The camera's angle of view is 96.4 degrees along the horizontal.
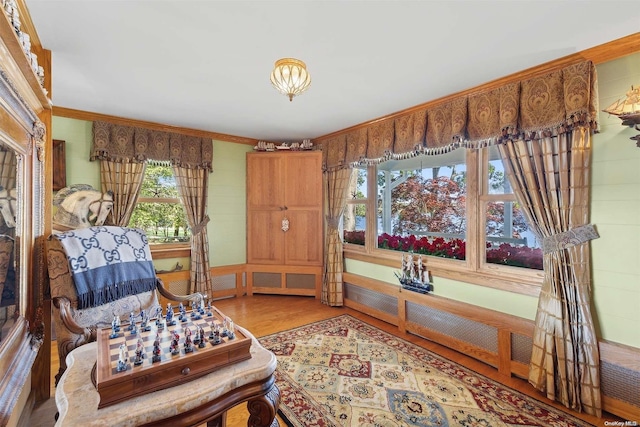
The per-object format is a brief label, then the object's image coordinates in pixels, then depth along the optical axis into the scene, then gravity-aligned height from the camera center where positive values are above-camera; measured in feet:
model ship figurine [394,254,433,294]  9.84 -2.19
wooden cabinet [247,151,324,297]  13.75 -0.40
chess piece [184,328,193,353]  4.19 -1.94
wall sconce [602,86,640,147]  5.44 +2.01
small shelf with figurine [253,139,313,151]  14.17 +3.36
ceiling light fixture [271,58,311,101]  5.75 +2.80
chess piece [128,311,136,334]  4.95 -1.92
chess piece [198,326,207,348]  4.36 -1.95
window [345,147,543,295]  8.13 -0.22
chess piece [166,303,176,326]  5.20 -1.93
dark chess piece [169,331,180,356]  4.15 -1.96
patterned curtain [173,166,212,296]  12.75 -0.22
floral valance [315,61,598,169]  6.39 +2.70
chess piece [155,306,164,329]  5.06 -1.97
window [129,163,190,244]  12.37 +0.23
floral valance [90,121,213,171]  10.89 +2.84
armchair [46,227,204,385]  5.79 -2.10
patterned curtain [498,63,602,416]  6.32 -0.33
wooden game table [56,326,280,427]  3.38 -2.35
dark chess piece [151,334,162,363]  3.95 -1.96
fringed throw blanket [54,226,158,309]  6.21 -1.15
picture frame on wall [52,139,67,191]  10.16 +1.78
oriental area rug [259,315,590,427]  6.02 -4.28
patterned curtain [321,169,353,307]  12.78 -1.03
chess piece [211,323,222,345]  4.44 -1.94
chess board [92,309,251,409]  3.59 -2.02
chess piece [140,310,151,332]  4.94 -1.94
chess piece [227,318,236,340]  4.59 -1.93
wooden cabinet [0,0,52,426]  3.87 -0.02
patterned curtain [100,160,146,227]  11.04 +1.18
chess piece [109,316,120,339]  4.73 -1.96
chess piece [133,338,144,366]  3.86 -1.96
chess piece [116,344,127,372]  3.70 -1.95
